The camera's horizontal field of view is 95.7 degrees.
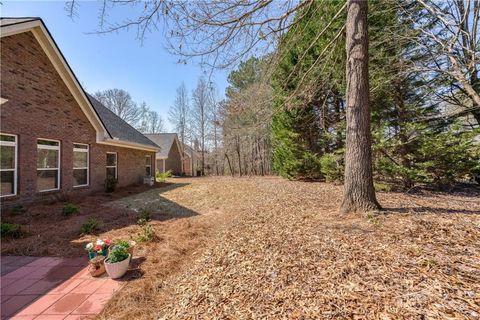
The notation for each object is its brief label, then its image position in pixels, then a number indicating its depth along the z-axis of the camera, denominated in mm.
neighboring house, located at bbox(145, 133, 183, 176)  24112
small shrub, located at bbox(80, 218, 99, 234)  4699
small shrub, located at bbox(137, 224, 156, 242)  4160
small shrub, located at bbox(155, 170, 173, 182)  17875
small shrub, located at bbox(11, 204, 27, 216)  5942
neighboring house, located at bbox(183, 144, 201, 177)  30539
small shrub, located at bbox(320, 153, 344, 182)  9203
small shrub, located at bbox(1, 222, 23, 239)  4438
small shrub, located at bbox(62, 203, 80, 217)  6125
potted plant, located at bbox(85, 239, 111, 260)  3217
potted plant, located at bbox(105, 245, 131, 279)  2938
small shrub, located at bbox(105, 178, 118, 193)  10211
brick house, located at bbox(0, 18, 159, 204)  6301
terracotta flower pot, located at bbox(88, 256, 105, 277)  3043
